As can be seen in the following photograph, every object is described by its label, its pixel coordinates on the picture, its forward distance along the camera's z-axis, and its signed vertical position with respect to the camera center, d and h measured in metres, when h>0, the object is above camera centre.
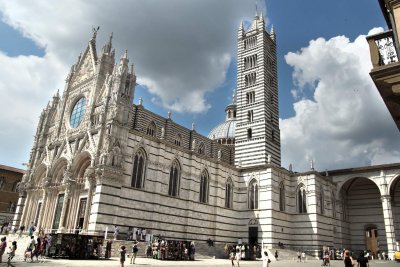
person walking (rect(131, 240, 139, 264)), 18.30 -0.49
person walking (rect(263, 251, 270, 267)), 13.67 -0.44
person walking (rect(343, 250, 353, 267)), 10.64 -0.19
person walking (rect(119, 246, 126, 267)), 15.08 -0.60
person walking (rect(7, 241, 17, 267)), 13.82 -0.67
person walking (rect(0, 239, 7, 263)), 14.89 -0.40
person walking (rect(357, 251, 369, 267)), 10.57 -0.17
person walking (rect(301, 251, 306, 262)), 30.82 -0.40
